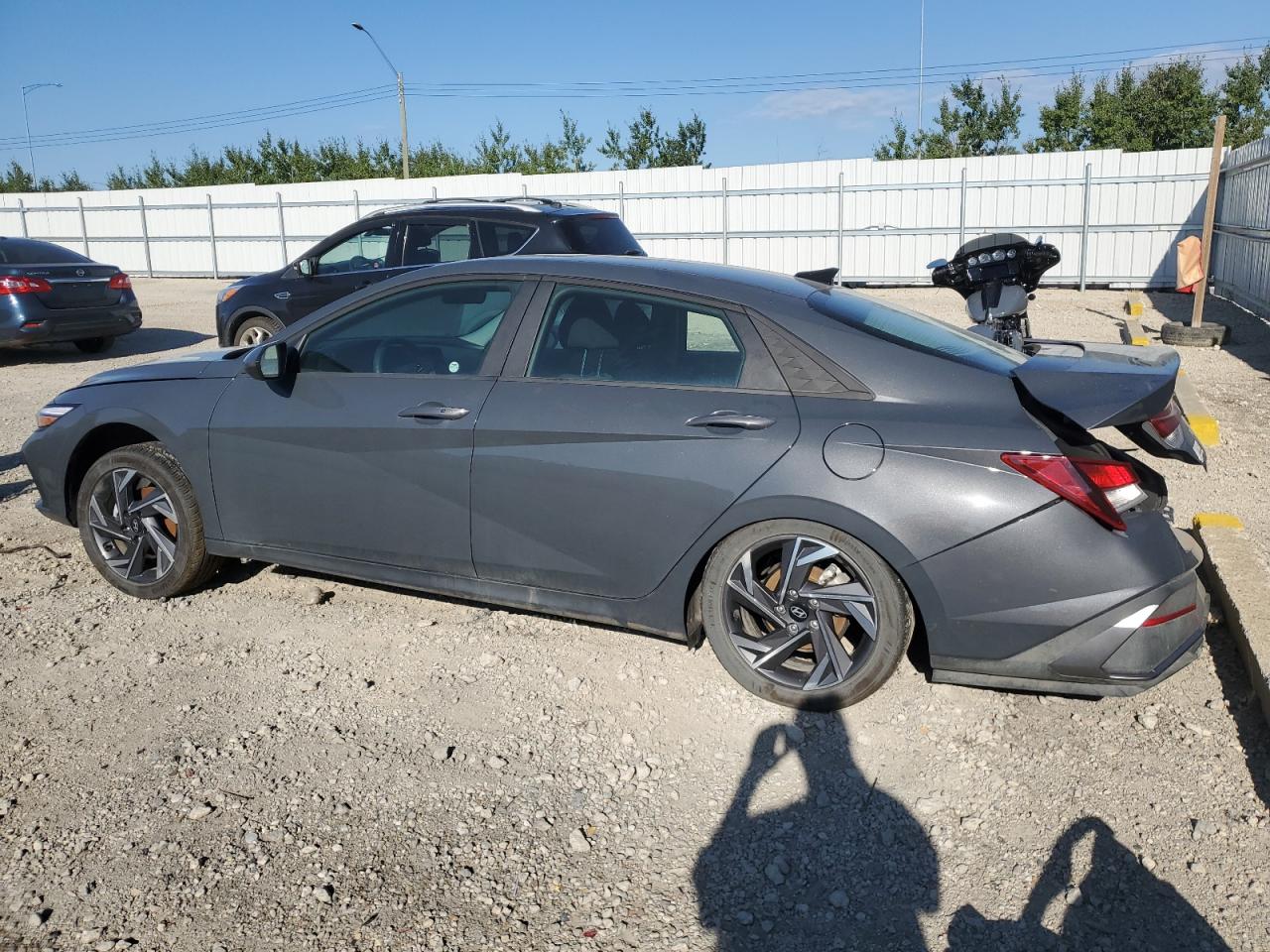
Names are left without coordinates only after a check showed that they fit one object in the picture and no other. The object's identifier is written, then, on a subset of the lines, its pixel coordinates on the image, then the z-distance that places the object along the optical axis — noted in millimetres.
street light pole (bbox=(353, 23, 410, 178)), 40694
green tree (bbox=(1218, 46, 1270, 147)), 34844
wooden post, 12445
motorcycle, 8273
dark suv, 9633
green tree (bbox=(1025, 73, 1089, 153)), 34562
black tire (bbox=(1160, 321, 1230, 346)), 12562
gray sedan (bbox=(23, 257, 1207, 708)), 3418
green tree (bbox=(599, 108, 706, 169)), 42312
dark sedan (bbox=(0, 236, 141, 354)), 12305
